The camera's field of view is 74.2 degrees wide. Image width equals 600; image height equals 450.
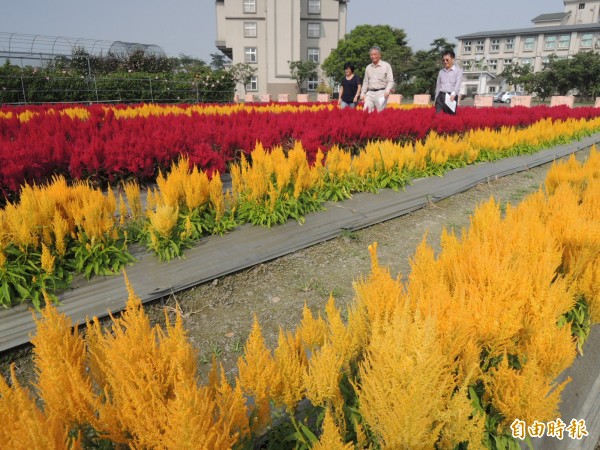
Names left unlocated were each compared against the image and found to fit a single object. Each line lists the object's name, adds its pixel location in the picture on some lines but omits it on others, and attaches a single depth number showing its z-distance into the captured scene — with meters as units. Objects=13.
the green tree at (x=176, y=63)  24.07
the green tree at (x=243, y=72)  38.26
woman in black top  10.52
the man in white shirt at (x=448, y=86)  8.86
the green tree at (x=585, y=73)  41.70
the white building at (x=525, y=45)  59.97
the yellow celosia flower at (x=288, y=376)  1.50
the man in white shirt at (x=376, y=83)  9.13
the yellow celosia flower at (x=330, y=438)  1.15
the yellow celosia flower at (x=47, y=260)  2.81
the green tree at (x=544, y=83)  45.00
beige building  42.75
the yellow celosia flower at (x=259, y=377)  1.41
